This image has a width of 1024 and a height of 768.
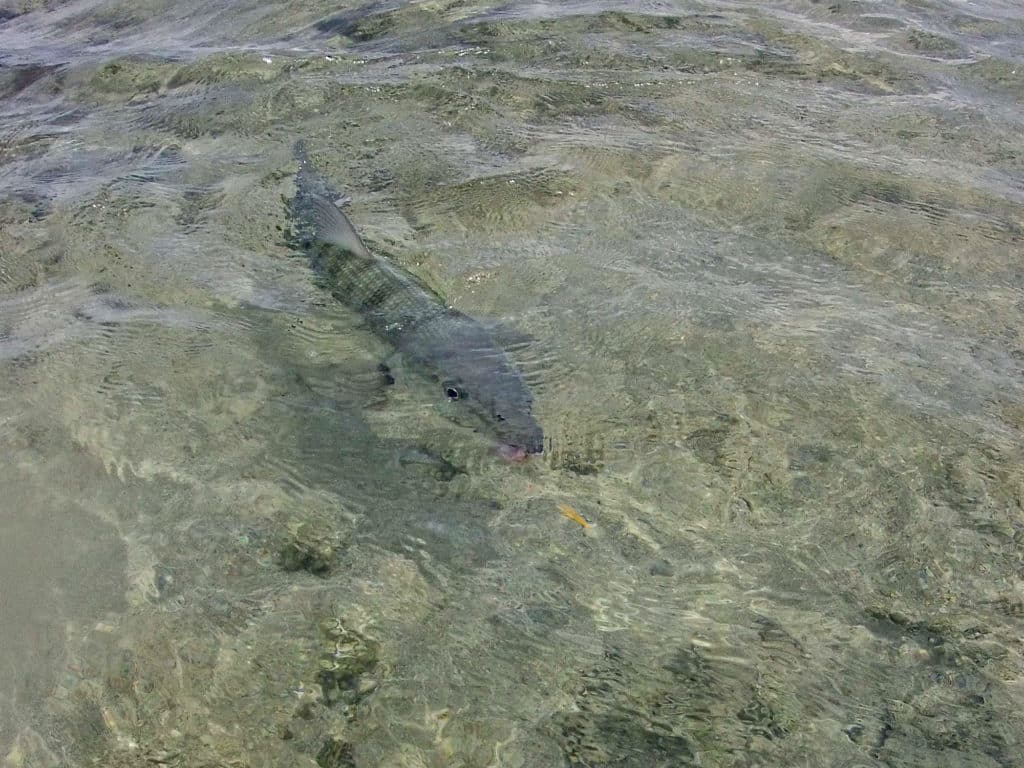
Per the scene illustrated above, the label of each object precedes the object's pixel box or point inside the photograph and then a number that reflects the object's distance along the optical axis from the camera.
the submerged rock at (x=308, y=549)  3.40
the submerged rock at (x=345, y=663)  2.91
